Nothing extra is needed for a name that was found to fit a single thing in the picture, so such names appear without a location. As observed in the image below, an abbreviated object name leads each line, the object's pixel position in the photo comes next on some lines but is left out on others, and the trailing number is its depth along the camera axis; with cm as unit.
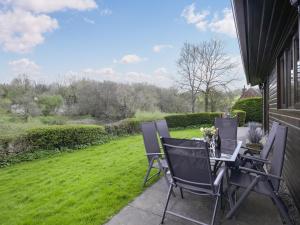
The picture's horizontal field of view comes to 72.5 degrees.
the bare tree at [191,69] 1850
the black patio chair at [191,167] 203
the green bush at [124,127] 923
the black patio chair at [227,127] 465
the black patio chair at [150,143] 334
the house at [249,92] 2118
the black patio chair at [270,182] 206
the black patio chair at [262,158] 272
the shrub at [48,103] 1520
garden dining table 250
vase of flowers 302
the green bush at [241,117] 1227
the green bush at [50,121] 1189
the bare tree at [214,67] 1812
